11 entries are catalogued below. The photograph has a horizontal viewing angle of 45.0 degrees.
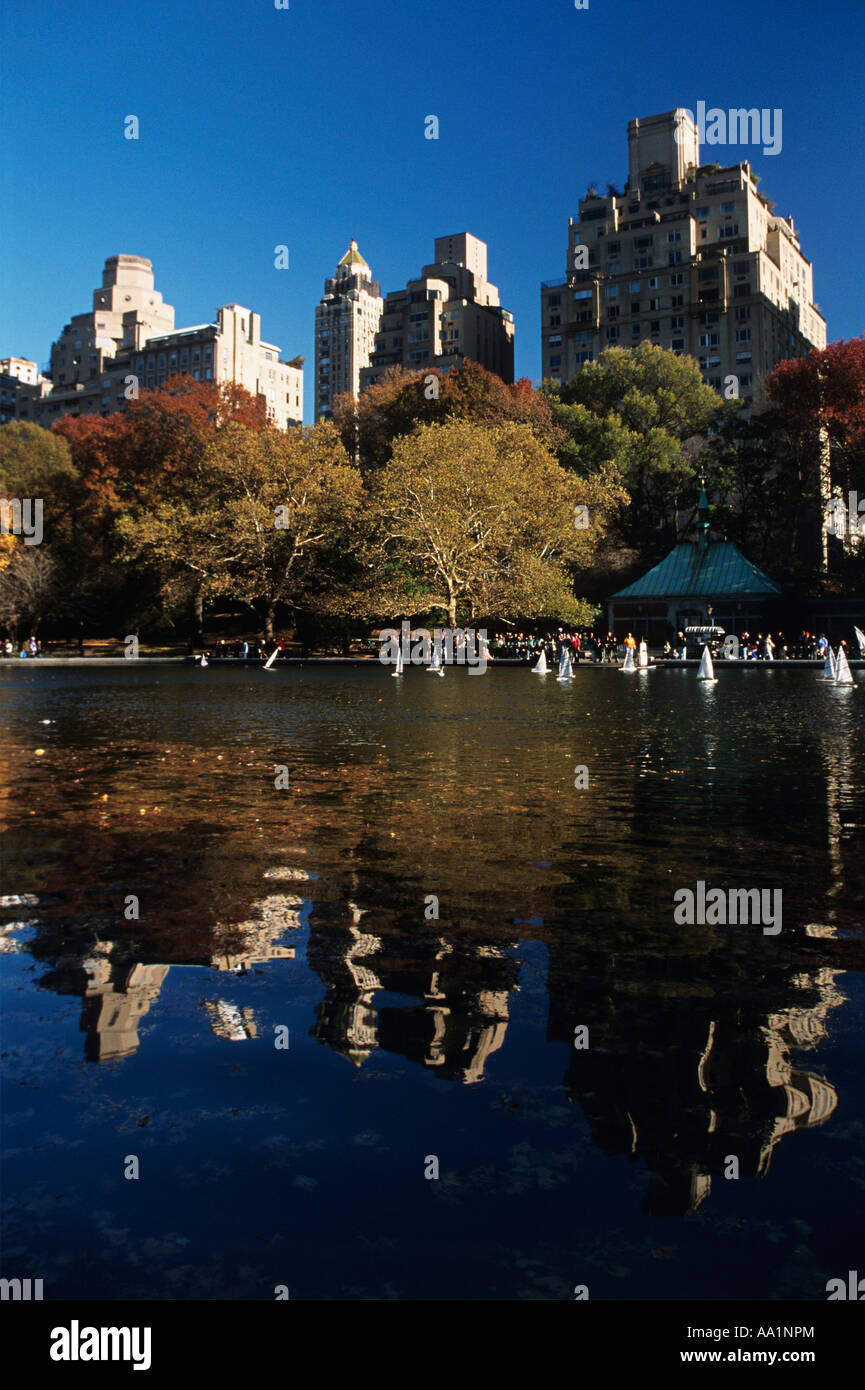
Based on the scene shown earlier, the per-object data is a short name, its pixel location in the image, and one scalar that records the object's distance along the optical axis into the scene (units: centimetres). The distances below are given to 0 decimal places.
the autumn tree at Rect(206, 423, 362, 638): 6291
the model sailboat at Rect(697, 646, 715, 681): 3866
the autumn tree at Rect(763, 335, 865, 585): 6569
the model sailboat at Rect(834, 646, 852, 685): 3616
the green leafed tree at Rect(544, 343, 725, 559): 7281
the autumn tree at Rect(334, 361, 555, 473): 7325
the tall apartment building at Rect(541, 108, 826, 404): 10731
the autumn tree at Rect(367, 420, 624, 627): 5716
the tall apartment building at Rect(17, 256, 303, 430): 16800
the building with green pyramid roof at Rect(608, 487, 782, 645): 6300
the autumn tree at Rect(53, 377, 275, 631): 6550
